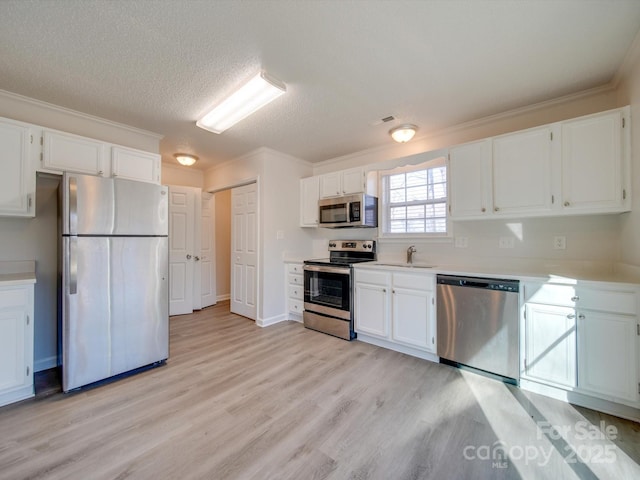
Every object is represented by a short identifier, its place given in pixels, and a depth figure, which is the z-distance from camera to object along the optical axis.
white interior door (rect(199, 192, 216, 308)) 5.09
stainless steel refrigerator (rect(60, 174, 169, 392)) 2.20
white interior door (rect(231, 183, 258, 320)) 4.22
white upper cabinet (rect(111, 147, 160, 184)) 2.80
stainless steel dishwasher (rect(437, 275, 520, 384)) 2.29
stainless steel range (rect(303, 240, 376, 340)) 3.36
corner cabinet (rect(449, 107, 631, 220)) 2.10
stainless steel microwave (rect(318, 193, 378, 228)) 3.55
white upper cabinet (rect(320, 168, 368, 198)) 3.69
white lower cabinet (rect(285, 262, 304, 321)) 4.05
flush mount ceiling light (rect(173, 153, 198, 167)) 4.00
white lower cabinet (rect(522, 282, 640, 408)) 1.85
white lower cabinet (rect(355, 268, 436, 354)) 2.75
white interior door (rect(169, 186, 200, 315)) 4.55
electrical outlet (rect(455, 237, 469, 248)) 3.06
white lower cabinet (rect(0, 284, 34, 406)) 2.00
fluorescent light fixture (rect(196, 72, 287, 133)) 2.23
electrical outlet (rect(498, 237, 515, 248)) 2.78
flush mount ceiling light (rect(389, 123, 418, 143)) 3.10
